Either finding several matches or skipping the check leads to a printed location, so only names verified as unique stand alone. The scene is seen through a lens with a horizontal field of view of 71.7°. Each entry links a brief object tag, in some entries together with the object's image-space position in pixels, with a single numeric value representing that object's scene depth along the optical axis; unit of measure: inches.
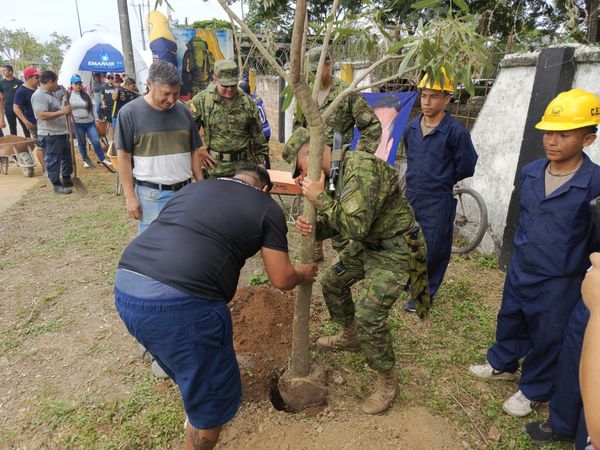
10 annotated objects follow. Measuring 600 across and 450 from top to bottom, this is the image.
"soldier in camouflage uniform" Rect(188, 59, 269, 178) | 170.1
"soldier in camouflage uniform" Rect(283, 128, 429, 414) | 85.1
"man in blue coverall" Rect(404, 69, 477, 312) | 130.5
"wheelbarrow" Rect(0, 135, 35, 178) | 317.4
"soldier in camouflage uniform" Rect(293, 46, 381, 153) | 153.7
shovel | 275.6
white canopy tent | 527.5
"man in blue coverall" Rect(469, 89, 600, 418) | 86.8
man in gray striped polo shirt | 118.3
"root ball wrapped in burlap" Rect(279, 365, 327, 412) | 101.2
